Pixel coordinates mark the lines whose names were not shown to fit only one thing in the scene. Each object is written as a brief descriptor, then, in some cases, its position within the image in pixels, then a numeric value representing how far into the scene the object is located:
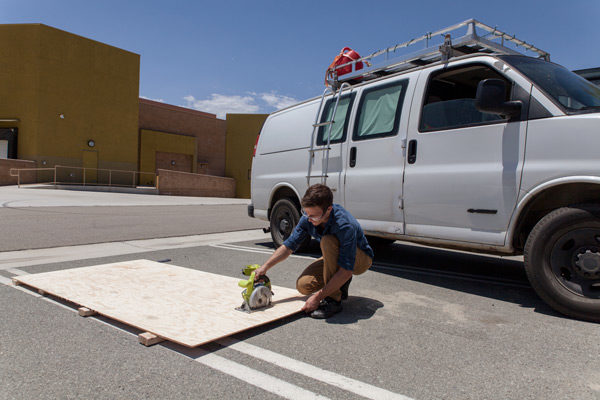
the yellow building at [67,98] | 24.75
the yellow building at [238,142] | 37.53
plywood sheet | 2.82
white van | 3.15
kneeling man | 3.13
